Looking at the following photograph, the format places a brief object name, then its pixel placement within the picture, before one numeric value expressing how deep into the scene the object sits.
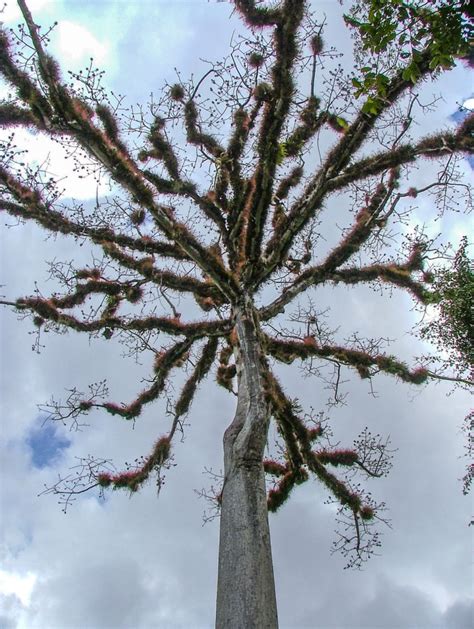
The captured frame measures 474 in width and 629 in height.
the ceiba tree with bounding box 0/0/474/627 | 7.57
